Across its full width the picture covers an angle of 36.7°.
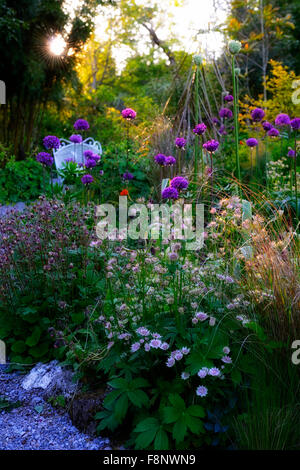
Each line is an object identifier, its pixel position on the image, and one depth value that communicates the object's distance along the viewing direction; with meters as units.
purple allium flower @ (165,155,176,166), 3.47
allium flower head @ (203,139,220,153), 3.17
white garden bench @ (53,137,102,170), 8.01
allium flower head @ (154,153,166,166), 3.42
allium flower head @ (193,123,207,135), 3.46
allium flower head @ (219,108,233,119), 4.78
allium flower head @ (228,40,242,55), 2.78
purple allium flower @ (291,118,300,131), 3.49
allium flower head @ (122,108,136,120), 3.75
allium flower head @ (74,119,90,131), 4.63
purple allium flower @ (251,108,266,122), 4.50
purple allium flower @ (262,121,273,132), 4.75
